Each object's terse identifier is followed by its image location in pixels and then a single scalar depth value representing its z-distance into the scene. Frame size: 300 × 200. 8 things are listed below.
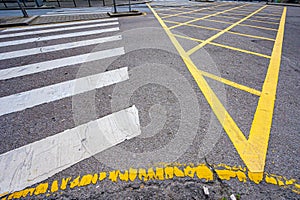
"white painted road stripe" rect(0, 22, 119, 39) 5.66
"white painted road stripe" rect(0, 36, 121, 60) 4.17
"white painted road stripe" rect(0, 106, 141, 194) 1.59
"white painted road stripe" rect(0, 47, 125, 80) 3.33
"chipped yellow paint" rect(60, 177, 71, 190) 1.49
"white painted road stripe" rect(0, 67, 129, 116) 2.50
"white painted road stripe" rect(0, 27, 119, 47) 4.95
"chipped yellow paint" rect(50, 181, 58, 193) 1.47
